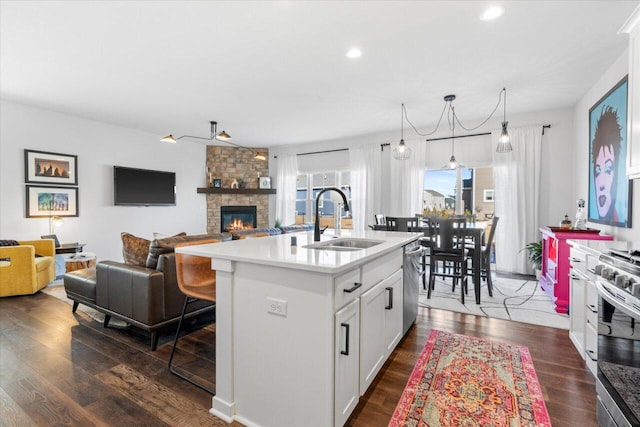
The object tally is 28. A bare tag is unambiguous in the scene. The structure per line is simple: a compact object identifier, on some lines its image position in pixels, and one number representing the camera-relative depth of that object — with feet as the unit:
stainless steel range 4.42
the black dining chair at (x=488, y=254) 12.75
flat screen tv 18.89
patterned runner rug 5.47
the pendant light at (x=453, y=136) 16.09
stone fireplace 24.43
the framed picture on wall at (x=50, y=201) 15.49
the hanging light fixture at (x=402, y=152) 14.80
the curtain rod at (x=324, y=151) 22.54
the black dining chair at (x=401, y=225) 14.37
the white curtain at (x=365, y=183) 20.92
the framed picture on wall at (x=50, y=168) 15.42
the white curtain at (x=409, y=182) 19.10
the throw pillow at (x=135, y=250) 9.05
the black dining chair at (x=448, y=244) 11.88
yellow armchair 12.56
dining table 11.85
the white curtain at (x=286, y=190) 24.98
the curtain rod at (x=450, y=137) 15.93
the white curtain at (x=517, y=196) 16.10
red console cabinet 10.73
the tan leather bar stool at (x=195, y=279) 6.66
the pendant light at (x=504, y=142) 12.55
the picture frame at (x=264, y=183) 25.58
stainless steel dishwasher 8.49
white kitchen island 4.58
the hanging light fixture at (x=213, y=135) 15.94
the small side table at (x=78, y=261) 14.33
